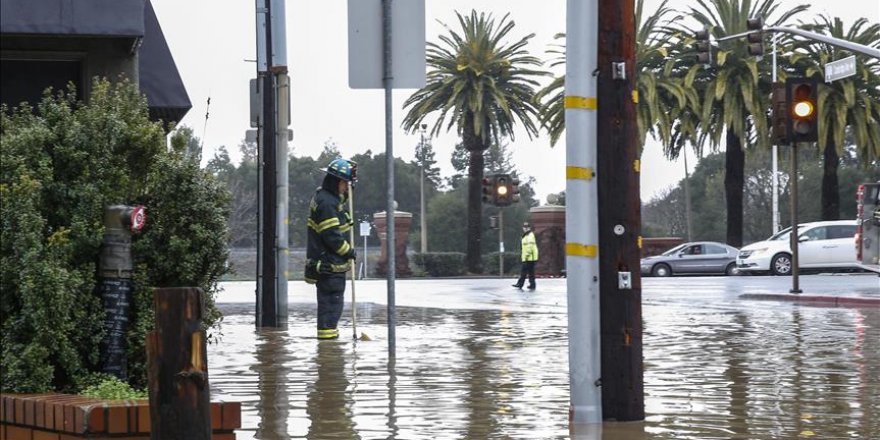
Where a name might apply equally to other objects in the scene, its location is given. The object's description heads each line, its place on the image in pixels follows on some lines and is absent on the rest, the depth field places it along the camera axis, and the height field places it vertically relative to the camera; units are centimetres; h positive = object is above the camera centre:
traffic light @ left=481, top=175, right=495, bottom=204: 4912 +265
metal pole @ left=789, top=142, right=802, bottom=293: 2664 +47
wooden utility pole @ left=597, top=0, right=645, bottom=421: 832 +36
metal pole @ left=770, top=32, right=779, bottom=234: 5987 +283
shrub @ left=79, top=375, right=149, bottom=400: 669 -55
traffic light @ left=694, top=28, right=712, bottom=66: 3564 +527
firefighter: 1497 +25
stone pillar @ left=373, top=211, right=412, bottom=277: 6288 +128
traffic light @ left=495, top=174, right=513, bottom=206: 4906 +251
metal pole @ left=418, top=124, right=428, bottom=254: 7725 +264
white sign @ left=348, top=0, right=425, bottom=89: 1190 +178
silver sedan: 5109 +10
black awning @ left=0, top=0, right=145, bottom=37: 921 +162
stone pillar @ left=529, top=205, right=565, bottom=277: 6031 +112
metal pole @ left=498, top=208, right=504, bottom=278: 5888 +38
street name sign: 3023 +395
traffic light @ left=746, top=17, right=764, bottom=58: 3212 +496
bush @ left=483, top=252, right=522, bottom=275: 6771 +17
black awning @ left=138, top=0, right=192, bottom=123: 1241 +167
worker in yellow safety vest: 3450 +22
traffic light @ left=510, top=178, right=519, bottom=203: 4944 +256
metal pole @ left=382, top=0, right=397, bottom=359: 1185 +101
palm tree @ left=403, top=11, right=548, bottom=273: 6012 +727
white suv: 4131 +32
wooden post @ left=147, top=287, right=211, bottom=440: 521 -35
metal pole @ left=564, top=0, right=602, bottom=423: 820 +33
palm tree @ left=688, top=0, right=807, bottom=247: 5284 +593
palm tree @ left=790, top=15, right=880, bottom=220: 5241 +562
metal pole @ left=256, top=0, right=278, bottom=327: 1830 +76
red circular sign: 712 +26
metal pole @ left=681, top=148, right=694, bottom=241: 7762 +320
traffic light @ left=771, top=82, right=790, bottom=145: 2578 +257
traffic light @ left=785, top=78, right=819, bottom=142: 2545 +263
